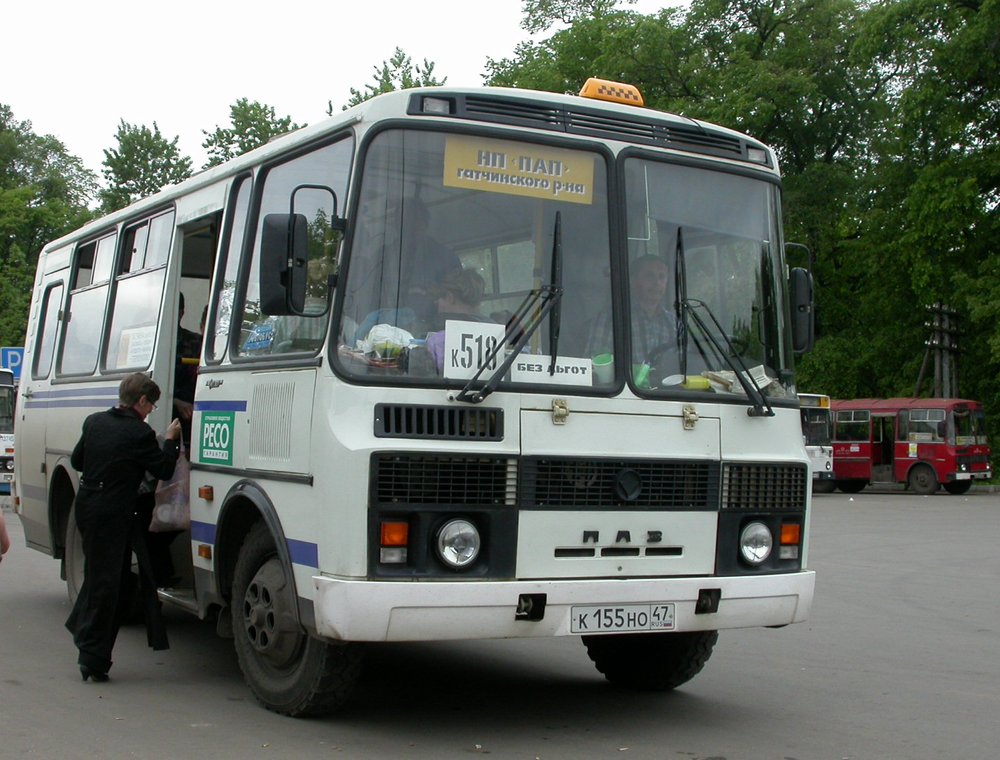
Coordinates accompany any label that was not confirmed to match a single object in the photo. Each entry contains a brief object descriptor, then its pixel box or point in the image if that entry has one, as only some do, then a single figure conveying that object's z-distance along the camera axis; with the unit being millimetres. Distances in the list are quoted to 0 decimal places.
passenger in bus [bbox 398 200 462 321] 6383
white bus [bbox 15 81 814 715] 6227
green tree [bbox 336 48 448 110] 51562
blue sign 29219
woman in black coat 7773
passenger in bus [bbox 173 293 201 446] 8953
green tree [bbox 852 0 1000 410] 37562
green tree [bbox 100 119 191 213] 63031
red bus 36781
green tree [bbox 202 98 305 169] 54250
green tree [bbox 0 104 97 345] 55969
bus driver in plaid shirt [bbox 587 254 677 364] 6746
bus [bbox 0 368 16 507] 26594
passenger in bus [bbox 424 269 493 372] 6418
